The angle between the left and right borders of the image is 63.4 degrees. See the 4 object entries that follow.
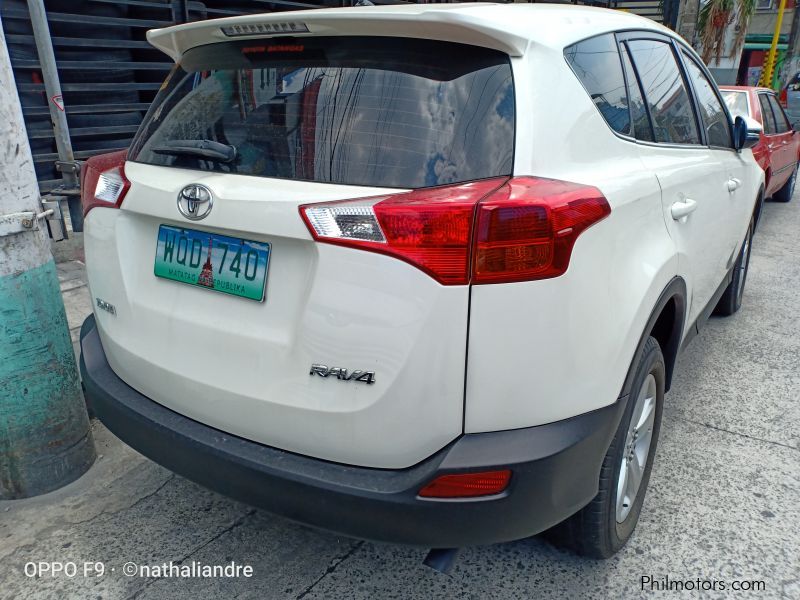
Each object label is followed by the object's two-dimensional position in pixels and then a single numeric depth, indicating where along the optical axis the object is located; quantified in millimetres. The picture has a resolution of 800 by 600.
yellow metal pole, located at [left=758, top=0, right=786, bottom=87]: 18628
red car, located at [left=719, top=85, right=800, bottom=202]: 7109
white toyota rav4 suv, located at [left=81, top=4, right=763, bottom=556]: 1558
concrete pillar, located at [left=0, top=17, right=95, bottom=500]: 2340
